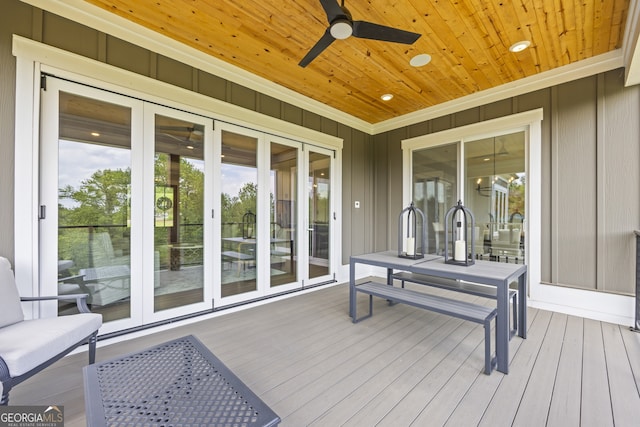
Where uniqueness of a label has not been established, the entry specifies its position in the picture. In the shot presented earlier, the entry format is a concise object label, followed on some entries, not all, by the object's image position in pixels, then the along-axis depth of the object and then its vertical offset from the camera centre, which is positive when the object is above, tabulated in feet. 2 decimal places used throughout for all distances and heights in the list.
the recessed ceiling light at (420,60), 10.21 +6.05
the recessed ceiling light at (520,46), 9.29 +5.99
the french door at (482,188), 12.57 +1.43
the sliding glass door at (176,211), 9.01 +0.12
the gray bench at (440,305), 6.69 -2.67
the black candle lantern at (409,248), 9.43 -1.20
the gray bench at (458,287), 8.40 -2.50
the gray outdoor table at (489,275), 6.72 -1.67
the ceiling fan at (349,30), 6.46 +4.77
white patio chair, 4.66 -2.44
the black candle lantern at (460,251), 8.06 -1.13
